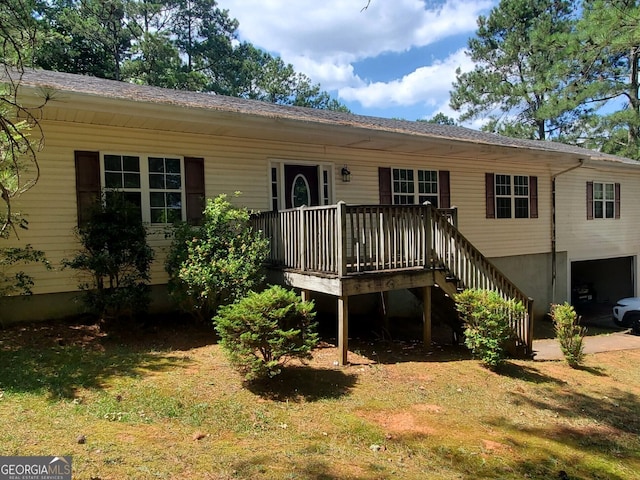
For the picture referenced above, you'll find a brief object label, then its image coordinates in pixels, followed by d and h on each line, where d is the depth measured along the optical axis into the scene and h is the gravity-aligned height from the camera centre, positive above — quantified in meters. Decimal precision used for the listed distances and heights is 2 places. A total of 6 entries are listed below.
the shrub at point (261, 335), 4.77 -1.16
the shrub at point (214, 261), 6.36 -0.45
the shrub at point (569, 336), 7.39 -1.97
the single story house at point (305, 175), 6.89 +1.22
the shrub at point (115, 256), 6.43 -0.33
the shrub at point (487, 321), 6.35 -1.46
